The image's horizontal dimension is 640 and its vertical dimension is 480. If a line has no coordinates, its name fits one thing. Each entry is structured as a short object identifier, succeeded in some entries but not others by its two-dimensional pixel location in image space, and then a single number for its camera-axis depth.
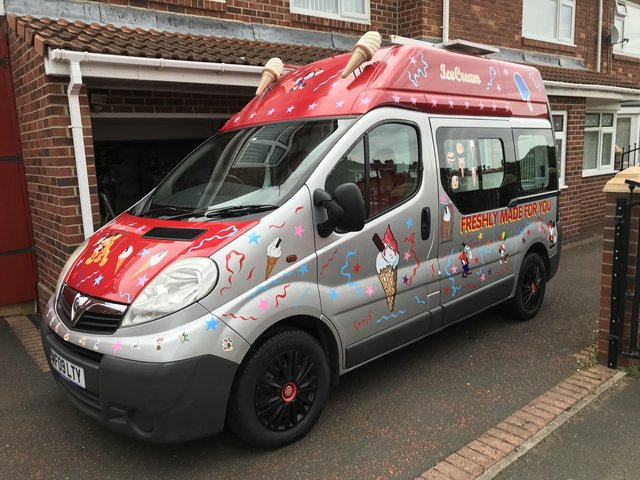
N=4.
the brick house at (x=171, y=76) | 4.81
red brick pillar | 3.97
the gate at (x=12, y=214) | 5.59
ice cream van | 2.69
